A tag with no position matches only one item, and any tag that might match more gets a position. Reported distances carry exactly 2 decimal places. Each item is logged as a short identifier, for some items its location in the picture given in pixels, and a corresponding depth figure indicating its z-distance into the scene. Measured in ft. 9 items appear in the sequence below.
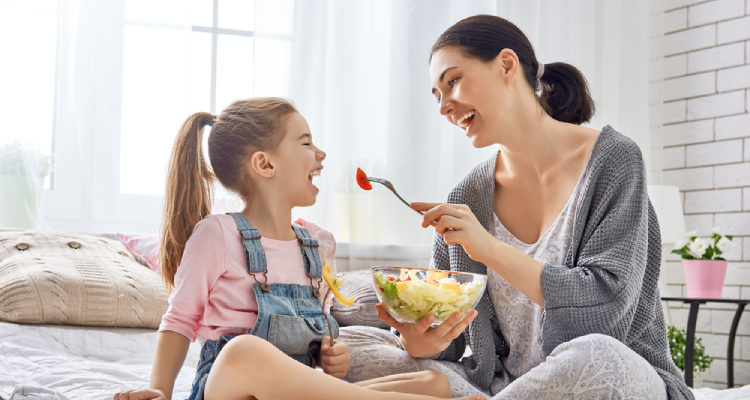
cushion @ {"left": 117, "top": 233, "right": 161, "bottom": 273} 8.03
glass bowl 4.44
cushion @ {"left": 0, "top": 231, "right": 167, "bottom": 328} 6.56
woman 4.38
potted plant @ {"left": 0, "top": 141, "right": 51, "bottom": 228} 8.41
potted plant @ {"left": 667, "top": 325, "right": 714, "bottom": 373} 10.91
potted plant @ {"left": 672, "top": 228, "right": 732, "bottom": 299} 10.43
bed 5.70
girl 4.11
